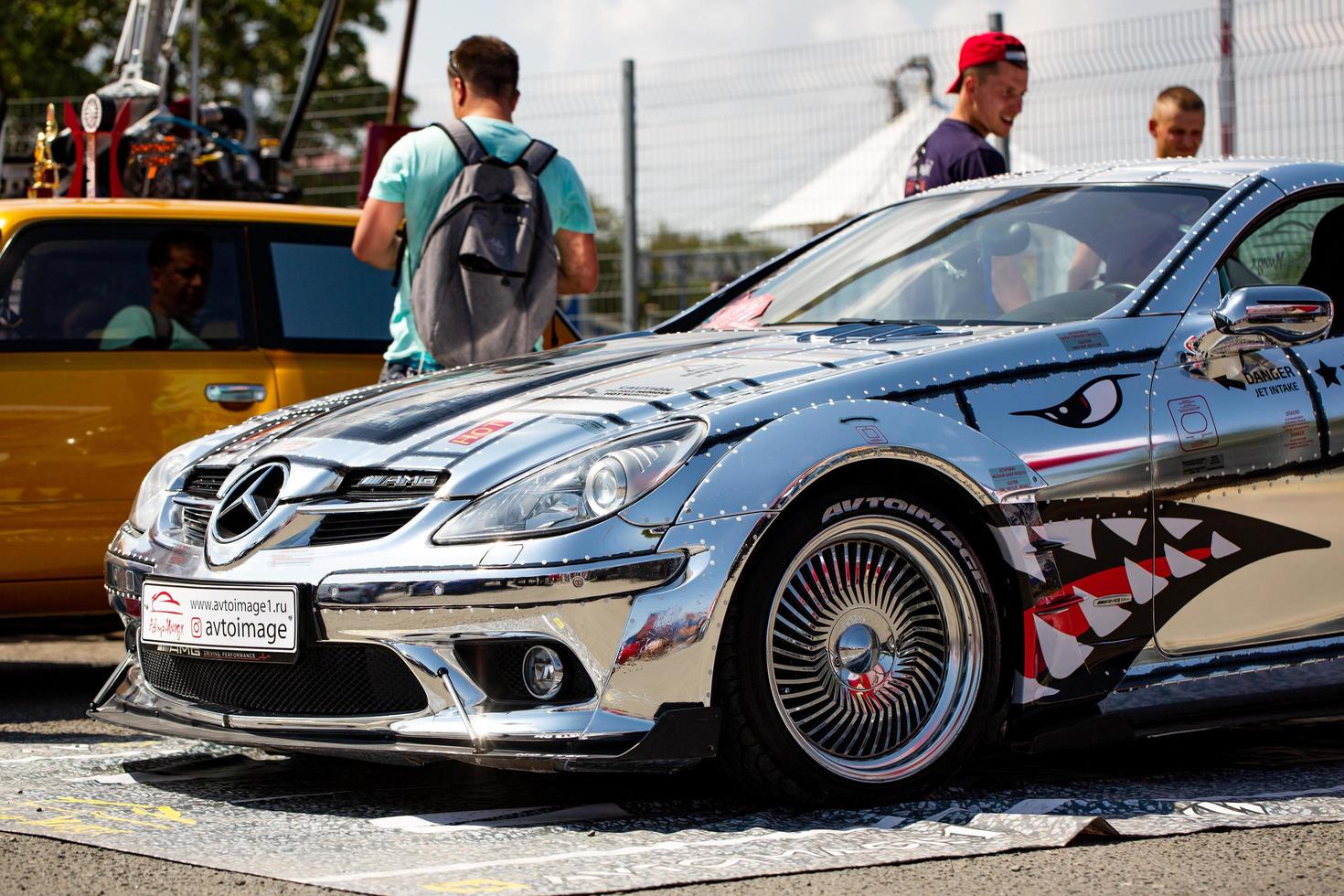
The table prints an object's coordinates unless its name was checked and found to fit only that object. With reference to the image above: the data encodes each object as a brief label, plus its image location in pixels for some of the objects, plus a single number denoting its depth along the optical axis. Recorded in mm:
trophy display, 8312
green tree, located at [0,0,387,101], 38156
